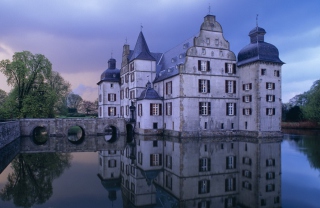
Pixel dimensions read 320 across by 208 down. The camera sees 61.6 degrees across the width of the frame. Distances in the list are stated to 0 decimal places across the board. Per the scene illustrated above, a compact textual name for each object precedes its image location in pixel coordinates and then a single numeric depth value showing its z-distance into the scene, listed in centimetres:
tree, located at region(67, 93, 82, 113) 8462
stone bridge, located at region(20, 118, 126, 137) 3198
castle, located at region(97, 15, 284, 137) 2986
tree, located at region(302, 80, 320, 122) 4251
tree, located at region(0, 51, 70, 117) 3538
